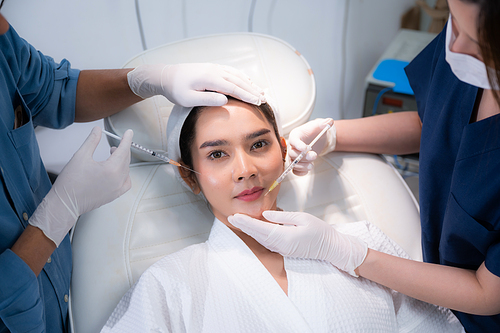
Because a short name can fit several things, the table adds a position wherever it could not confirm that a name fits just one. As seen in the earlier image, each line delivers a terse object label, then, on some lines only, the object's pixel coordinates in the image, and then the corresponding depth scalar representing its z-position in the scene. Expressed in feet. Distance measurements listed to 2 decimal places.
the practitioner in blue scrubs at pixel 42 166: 3.08
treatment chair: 4.21
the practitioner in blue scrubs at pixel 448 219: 3.31
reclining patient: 3.67
